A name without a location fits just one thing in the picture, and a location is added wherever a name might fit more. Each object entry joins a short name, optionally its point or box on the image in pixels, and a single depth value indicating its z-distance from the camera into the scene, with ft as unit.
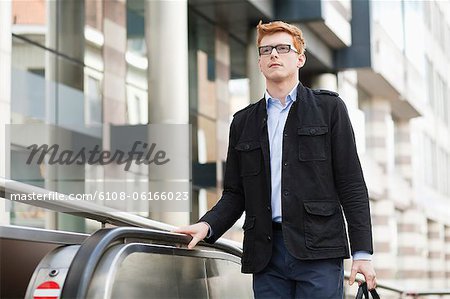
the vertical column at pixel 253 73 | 72.64
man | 14.55
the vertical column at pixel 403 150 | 131.34
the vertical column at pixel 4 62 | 38.91
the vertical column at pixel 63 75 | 56.13
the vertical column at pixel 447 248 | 176.55
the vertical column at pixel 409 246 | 132.57
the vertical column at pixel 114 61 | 61.98
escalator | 13.91
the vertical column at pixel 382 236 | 113.80
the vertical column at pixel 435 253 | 159.22
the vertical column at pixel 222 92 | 73.77
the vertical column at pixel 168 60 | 53.78
